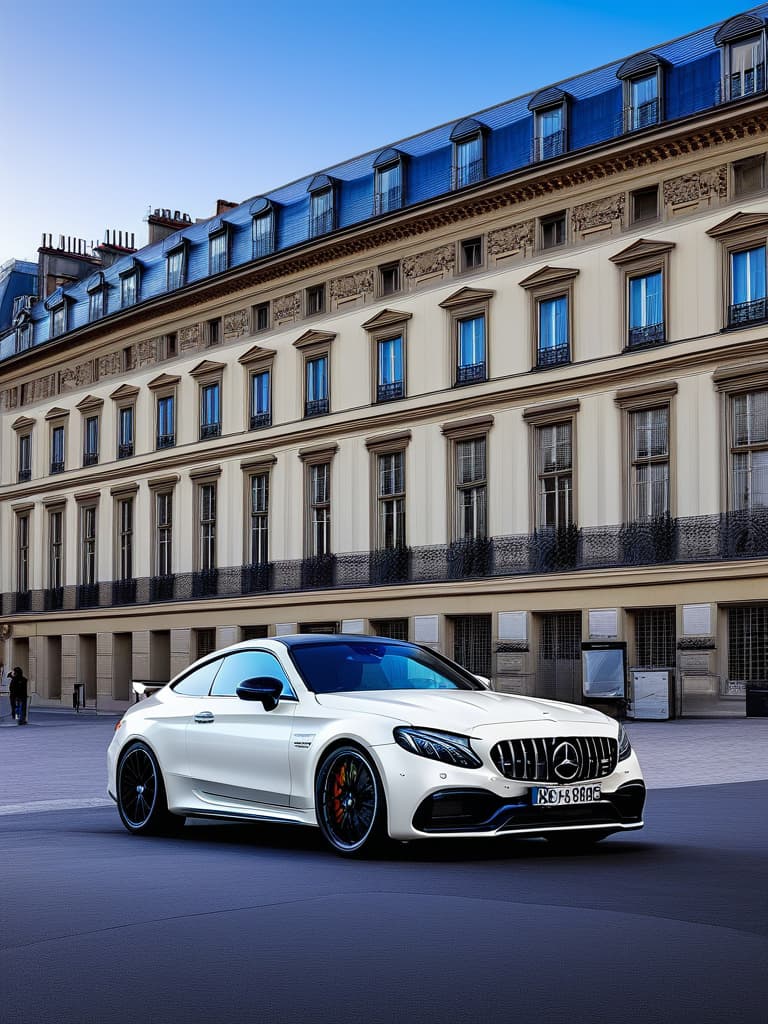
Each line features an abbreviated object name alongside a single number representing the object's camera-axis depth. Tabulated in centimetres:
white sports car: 1001
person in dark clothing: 4153
